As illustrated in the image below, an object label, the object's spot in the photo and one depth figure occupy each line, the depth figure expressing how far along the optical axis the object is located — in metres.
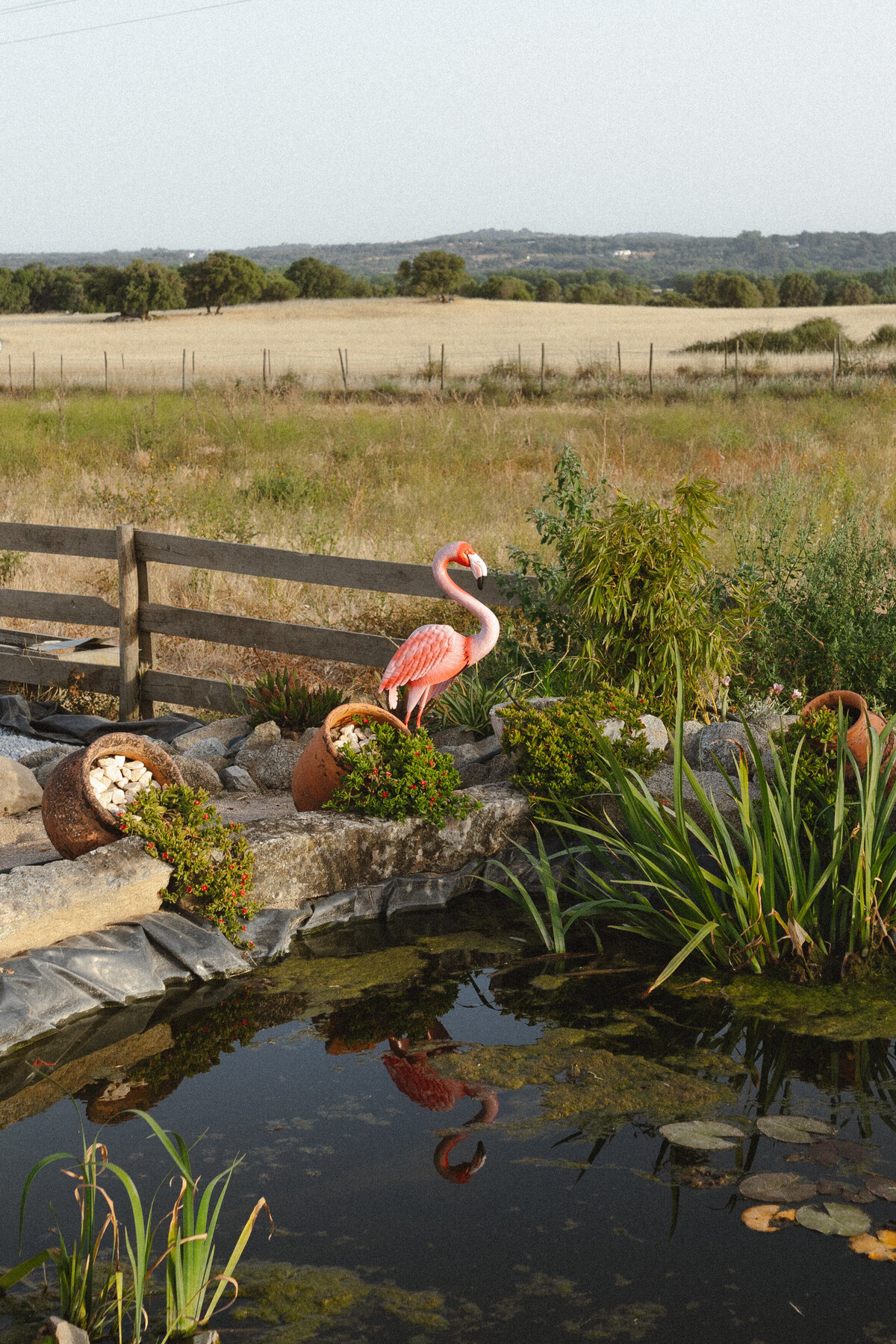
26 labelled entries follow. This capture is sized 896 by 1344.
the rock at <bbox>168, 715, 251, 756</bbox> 7.08
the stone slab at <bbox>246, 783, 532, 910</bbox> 4.79
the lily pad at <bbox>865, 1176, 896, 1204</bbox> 2.98
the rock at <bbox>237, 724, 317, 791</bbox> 6.44
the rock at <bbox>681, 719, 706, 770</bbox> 5.64
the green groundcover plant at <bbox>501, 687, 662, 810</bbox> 5.16
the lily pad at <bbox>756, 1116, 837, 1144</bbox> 3.24
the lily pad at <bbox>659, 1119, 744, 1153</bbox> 3.22
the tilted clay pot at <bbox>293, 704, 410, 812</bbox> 5.19
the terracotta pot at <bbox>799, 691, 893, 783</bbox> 4.90
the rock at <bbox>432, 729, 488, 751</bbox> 6.45
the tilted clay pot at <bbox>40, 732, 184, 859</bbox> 4.46
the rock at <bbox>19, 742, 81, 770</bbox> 6.86
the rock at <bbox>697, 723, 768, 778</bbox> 5.41
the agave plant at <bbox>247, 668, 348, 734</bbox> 7.05
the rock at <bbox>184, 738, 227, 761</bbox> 6.80
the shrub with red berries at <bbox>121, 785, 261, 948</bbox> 4.39
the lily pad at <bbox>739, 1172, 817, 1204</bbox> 2.99
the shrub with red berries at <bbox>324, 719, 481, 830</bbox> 5.00
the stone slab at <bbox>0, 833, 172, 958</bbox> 4.06
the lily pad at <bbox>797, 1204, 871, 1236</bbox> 2.86
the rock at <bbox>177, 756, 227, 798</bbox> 6.12
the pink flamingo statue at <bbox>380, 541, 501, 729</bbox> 5.34
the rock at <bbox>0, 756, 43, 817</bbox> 6.16
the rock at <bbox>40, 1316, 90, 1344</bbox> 2.40
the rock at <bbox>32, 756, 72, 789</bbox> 6.59
